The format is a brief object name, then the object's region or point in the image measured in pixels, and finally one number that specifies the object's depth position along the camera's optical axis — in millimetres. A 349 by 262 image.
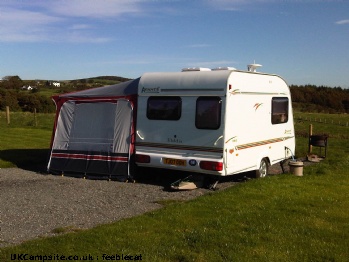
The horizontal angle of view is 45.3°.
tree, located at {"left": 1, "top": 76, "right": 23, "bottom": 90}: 58959
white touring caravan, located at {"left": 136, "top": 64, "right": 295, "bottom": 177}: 9422
